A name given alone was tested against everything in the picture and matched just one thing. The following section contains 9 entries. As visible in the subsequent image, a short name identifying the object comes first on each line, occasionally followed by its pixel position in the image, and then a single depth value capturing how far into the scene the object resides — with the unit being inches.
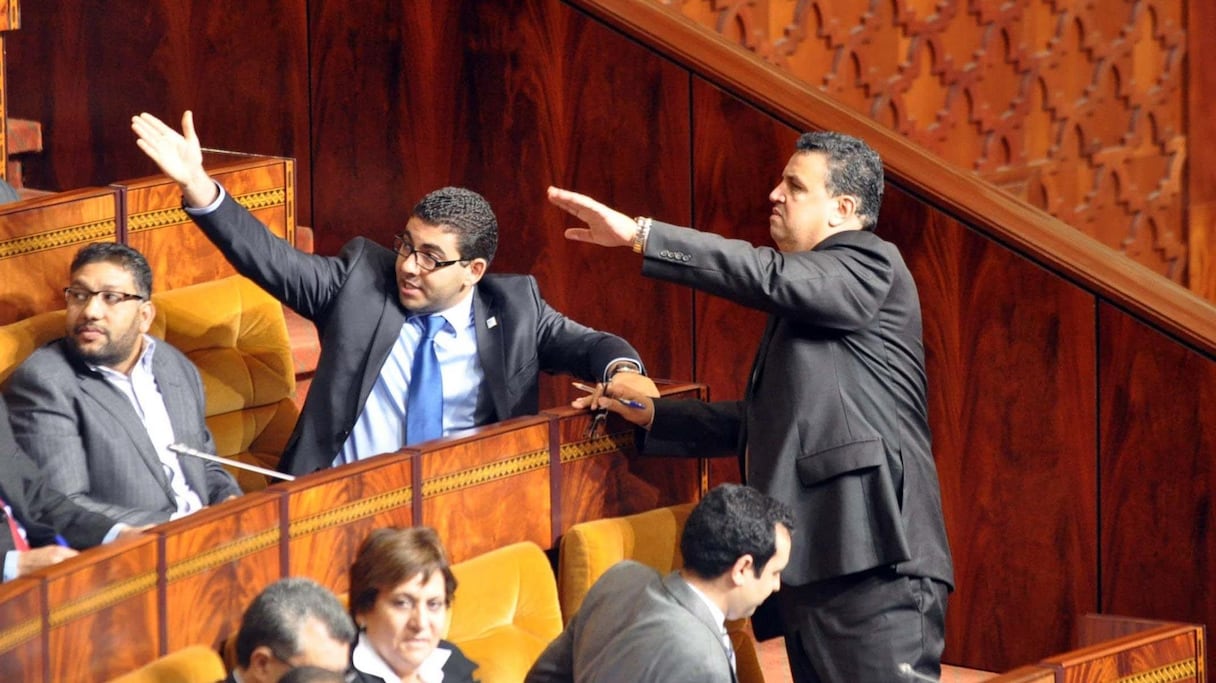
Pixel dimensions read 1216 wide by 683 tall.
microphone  716.3
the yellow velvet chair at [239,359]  747.6
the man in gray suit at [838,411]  705.9
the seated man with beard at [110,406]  717.7
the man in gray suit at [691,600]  691.3
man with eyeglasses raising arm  727.0
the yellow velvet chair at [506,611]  707.9
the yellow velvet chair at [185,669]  686.8
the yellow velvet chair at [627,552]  718.8
